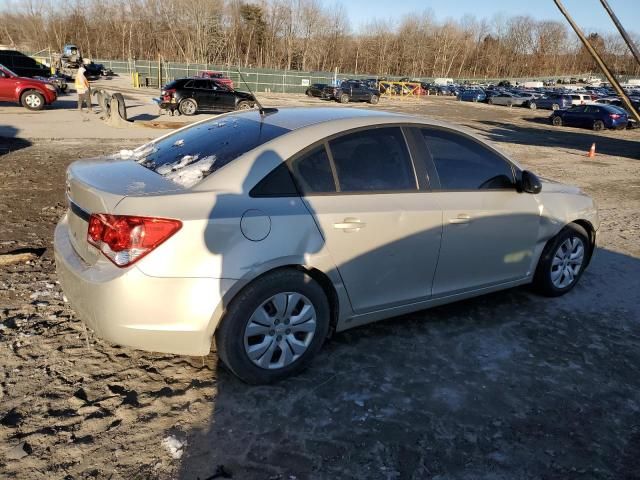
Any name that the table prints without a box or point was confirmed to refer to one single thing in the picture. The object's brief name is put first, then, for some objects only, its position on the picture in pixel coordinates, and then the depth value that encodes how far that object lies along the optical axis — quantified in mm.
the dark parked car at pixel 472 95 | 55775
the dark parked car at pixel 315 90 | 44125
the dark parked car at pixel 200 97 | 22453
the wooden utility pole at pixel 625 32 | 2574
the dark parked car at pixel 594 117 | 29062
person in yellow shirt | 19188
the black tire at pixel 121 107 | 16969
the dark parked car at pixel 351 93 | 42281
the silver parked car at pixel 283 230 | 2811
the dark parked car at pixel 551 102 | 44575
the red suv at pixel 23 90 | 19844
